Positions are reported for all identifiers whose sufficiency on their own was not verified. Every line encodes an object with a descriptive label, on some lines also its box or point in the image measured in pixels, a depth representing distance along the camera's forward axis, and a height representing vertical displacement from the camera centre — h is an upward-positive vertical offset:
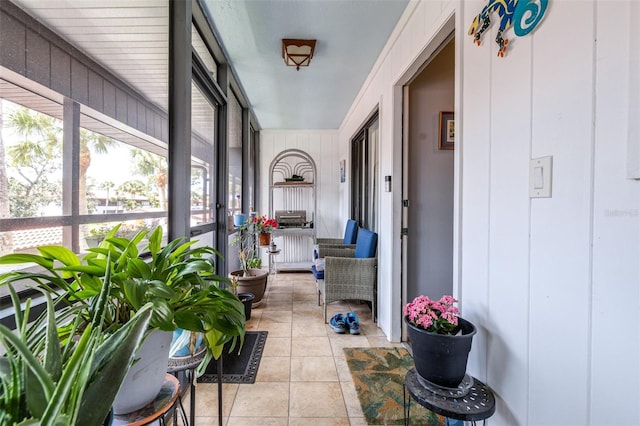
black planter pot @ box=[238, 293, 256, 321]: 2.56 -0.88
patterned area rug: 1.51 -1.14
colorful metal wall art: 0.93 +0.71
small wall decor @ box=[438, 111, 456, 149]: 2.38 +0.67
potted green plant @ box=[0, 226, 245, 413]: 0.66 -0.22
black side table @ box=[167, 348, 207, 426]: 0.98 -0.57
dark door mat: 1.83 -1.14
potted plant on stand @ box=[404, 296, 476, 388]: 1.08 -0.54
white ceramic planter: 0.72 -0.47
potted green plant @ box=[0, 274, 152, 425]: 0.44 -0.30
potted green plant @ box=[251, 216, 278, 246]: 3.48 -0.29
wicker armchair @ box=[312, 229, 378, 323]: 2.65 -0.70
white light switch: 0.90 +0.11
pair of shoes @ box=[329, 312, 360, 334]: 2.46 -1.07
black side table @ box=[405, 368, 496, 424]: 0.99 -0.73
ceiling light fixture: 2.19 +1.30
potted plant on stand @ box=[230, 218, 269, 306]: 2.88 -0.74
